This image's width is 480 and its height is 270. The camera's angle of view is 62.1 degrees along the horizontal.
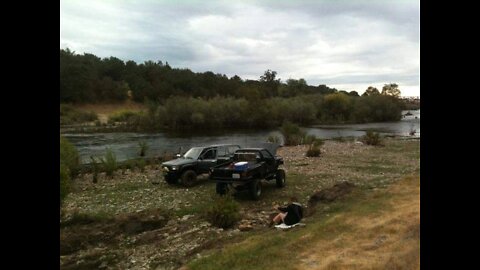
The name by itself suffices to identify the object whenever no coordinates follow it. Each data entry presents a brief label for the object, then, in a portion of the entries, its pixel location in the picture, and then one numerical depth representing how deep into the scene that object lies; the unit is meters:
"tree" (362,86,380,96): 109.04
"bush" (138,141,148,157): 27.89
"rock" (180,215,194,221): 11.70
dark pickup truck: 12.92
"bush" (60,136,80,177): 17.59
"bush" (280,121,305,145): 34.41
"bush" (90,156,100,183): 18.25
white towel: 10.17
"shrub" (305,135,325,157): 24.92
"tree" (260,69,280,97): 109.80
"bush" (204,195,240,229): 10.84
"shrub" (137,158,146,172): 21.07
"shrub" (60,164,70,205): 11.38
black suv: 15.89
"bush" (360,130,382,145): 31.68
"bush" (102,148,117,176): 19.58
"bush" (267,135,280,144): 32.80
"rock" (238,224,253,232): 10.54
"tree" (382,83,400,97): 105.19
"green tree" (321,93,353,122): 75.62
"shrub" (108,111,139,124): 65.38
